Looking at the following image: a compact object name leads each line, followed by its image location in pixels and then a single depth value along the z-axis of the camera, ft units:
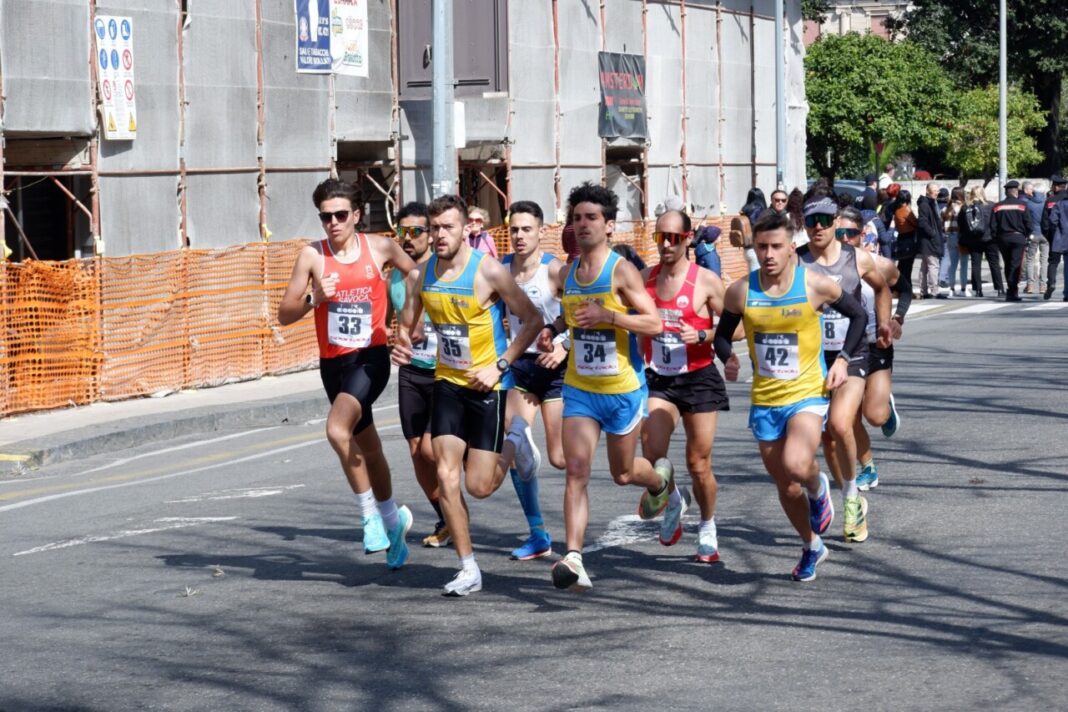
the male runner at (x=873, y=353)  55.79
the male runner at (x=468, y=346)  46.23
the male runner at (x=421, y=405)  50.50
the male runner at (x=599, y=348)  45.31
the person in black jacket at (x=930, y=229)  150.16
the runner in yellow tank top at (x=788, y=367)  45.92
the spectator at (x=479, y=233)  59.93
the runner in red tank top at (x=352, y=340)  49.15
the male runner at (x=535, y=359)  51.46
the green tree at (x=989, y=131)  358.99
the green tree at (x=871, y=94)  327.21
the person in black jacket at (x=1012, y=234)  154.00
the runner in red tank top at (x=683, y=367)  49.72
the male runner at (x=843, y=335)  51.64
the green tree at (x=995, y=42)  355.15
